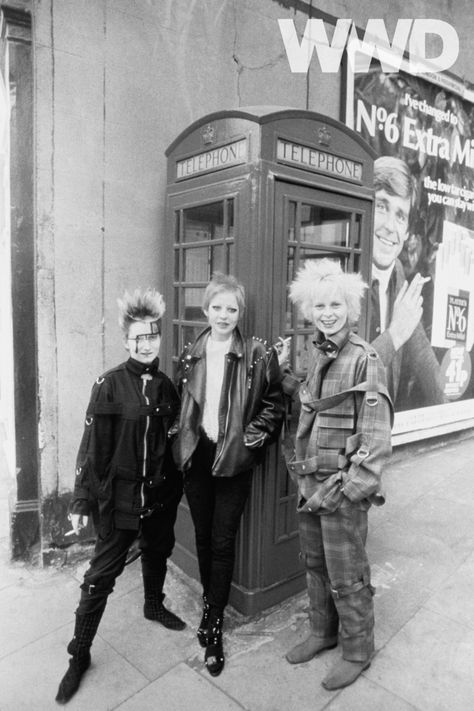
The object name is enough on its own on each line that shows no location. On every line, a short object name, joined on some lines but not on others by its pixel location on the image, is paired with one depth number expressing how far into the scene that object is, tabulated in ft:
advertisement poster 17.43
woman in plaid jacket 7.99
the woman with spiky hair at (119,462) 8.42
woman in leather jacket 8.96
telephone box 9.52
